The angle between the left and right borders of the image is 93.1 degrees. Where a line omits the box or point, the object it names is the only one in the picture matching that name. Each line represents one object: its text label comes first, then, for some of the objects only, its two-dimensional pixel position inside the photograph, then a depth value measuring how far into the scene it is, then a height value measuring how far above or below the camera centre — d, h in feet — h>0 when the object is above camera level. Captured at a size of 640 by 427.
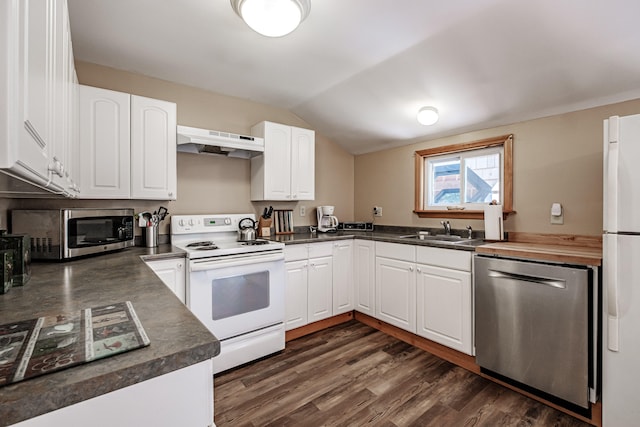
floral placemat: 2.03 -1.01
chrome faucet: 9.62 -0.53
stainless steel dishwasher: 5.64 -2.37
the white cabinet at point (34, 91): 1.61 +0.89
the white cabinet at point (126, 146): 6.81 +1.61
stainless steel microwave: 5.66 -0.35
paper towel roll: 8.10 -0.30
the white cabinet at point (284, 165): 9.73 +1.59
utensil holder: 7.91 -0.62
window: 8.72 +1.07
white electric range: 7.07 -1.93
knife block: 9.96 -0.50
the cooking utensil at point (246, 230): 9.07 -0.54
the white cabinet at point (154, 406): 1.89 -1.34
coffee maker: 11.69 -0.28
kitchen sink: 8.29 -0.84
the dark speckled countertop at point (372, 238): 7.86 -0.83
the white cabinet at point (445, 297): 7.48 -2.26
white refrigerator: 5.00 -0.89
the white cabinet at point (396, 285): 8.76 -2.22
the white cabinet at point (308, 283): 9.04 -2.22
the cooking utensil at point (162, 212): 8.46 +0.01
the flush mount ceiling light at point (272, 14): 5.17 +3.50
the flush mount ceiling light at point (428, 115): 8.64 +2.75
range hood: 8.04 +1.94
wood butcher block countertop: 5.78 -0.83
